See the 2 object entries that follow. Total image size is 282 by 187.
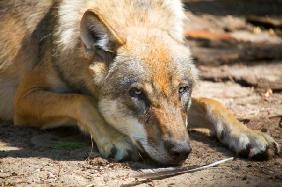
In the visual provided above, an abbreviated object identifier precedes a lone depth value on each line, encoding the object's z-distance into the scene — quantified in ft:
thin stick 32.96
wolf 34.76
